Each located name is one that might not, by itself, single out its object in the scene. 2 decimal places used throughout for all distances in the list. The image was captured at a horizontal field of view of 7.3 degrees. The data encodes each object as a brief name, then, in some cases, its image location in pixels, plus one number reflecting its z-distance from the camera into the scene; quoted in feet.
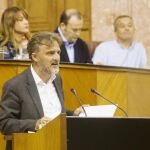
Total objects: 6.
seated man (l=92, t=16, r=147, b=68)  40.32
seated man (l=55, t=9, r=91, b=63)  38.66
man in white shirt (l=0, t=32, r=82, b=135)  25.09
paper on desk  25.75
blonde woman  35.06
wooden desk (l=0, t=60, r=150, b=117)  34.93
